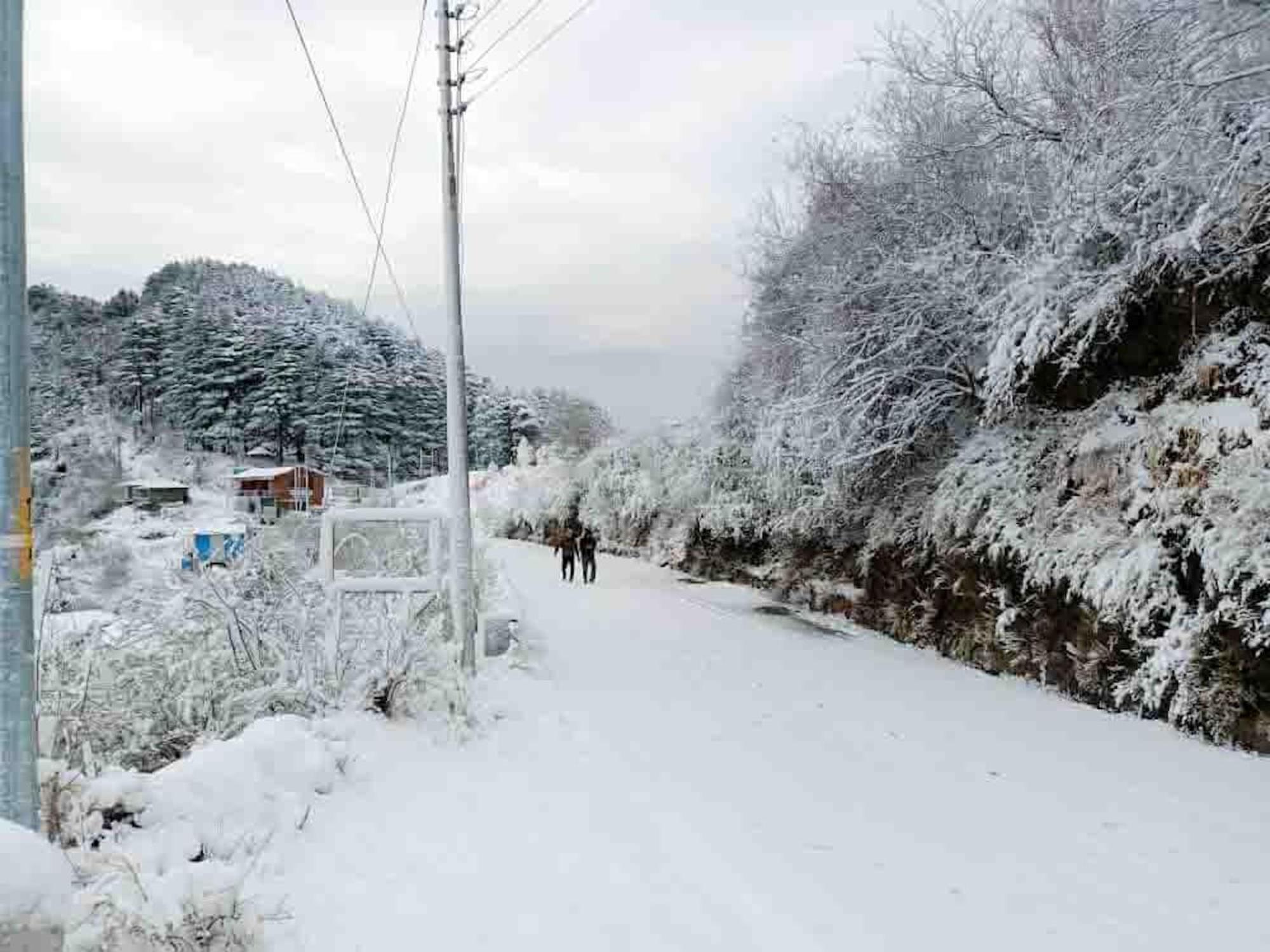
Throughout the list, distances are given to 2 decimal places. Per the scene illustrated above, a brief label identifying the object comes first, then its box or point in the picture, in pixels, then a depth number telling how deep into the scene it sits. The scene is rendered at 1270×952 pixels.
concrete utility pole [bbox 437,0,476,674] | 8.87
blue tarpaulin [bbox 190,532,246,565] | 6.82
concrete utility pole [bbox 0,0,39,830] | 2.49
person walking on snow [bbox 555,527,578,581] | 21.84
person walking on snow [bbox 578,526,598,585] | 21.62
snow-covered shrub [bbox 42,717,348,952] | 2.77
